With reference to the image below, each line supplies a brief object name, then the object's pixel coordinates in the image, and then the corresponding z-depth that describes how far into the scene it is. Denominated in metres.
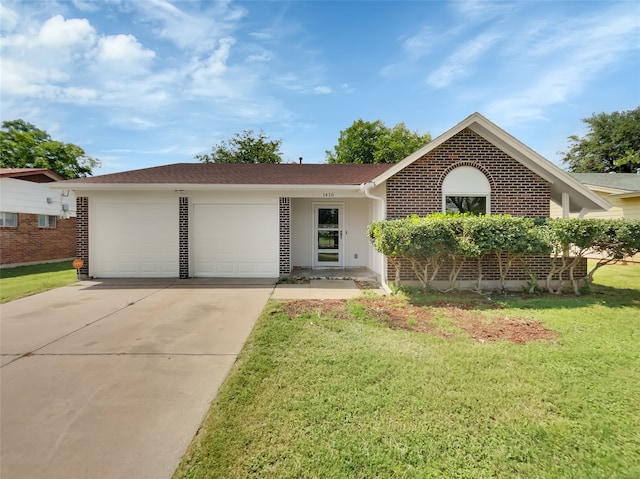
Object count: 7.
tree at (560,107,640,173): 29.72
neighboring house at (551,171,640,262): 12.60
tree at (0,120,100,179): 26.19
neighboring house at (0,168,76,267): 12.86
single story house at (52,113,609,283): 7.96
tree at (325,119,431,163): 28.58
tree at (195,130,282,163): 28.89
